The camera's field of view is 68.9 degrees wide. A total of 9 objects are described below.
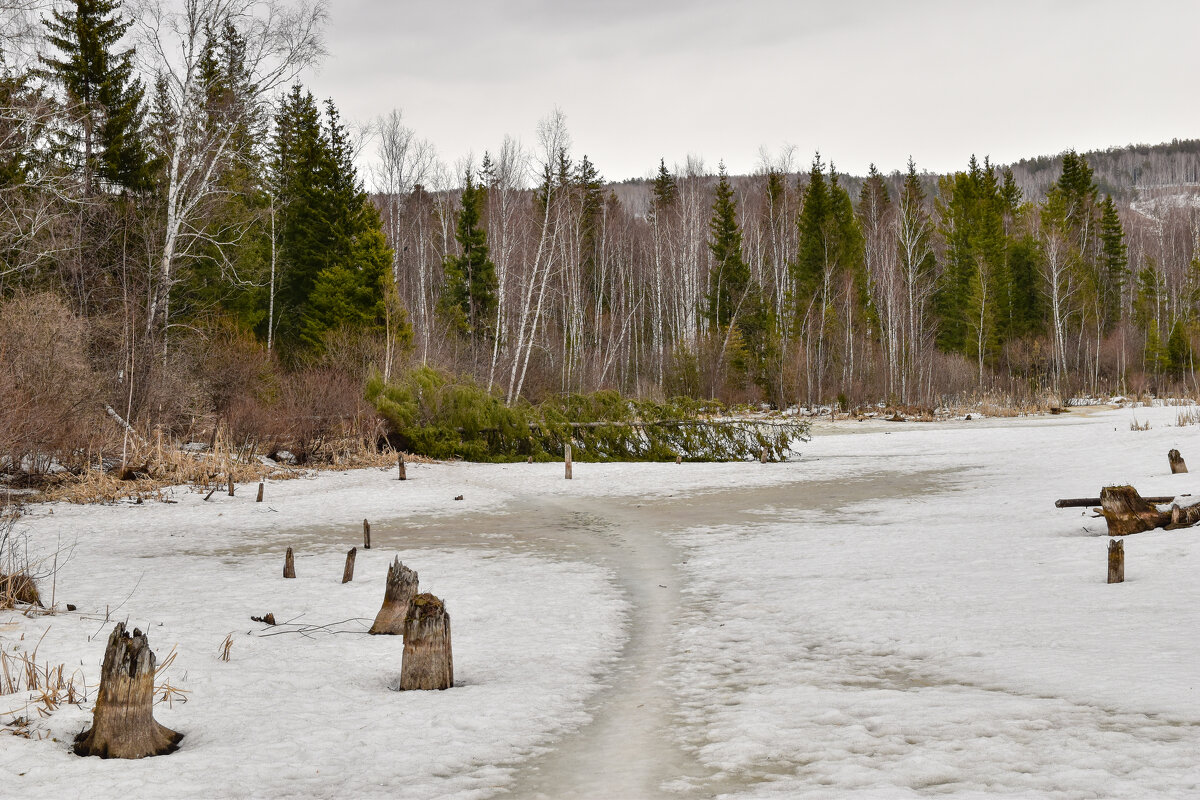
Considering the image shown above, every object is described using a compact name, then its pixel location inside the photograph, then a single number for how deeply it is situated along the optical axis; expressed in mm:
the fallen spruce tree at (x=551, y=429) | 24141
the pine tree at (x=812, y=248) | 52781
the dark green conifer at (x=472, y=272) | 44781
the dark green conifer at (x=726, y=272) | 50312
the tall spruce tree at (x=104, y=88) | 28281
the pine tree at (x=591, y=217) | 59781
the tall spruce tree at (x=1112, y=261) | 63906
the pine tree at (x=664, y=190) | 66519
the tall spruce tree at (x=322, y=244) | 36469
